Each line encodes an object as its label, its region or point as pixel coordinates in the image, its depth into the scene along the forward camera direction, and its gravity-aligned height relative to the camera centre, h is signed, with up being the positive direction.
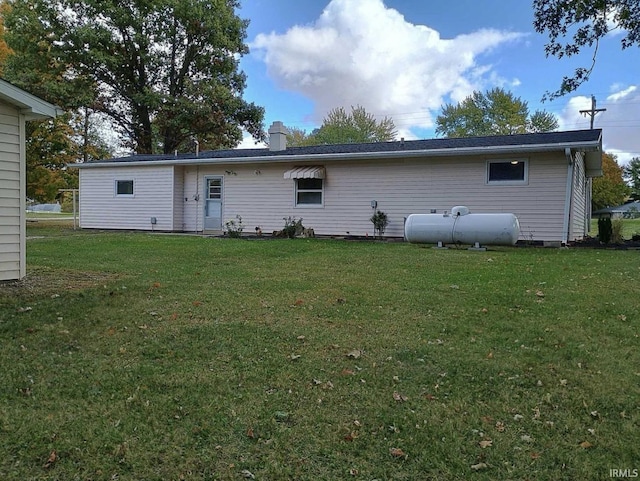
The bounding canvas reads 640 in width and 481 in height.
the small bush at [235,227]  13.66 -0.13
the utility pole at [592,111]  27.02 +7.28
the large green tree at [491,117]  42.66 +11.16
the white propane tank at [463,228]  9.93 +0.04
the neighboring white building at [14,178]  5.77 +0.50
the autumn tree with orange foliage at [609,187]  36.72 +3.97
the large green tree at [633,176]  52.34 +7.12
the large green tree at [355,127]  47.00 +10.35
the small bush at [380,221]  13.16 +0.18
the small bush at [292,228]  13.40 -0.10
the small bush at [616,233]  11.93 +0.04
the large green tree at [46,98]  19.14 +5.53
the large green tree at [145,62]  21.58 +8.08
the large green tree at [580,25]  6.42 +3.12
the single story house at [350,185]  11.50 +1.26
